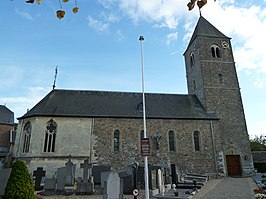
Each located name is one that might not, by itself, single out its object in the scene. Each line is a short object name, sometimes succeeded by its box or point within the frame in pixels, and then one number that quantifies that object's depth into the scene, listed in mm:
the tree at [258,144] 39312
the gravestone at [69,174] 13898
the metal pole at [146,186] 8703
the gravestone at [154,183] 11668
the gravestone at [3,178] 8538
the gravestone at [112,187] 7547
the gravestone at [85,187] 11555
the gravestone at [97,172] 14461
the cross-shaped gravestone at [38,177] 13320
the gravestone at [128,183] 12252
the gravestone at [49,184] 11961
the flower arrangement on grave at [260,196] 8050
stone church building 18688
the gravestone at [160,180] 12698
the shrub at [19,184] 8195
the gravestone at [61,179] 12280
